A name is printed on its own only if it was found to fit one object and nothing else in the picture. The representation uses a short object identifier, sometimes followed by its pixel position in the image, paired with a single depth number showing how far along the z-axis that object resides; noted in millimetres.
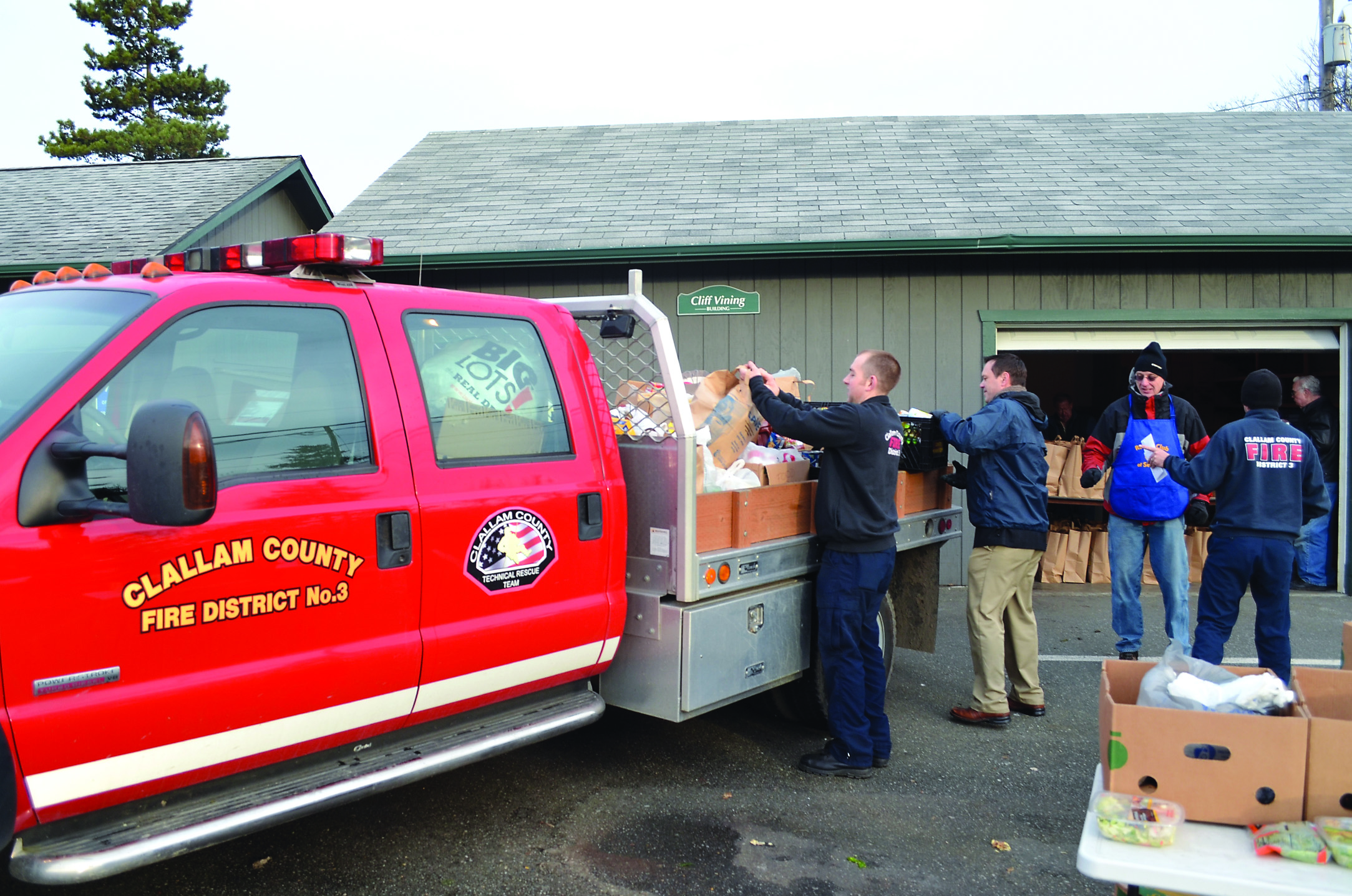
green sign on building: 9117
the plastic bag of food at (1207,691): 2373
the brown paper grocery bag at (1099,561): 9734
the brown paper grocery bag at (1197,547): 9667
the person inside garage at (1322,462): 9008
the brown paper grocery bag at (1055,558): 9688
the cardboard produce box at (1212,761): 2189
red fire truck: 2424
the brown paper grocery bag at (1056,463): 9648
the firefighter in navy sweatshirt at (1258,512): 4980
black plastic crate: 5320
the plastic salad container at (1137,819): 2135
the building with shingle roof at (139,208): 10969
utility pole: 21453
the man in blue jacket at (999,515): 5273
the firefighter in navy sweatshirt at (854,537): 4383
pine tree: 27875
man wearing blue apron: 5934
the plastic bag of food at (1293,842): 2053
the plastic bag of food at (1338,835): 2020
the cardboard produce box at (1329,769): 2156
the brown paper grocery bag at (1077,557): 9664
